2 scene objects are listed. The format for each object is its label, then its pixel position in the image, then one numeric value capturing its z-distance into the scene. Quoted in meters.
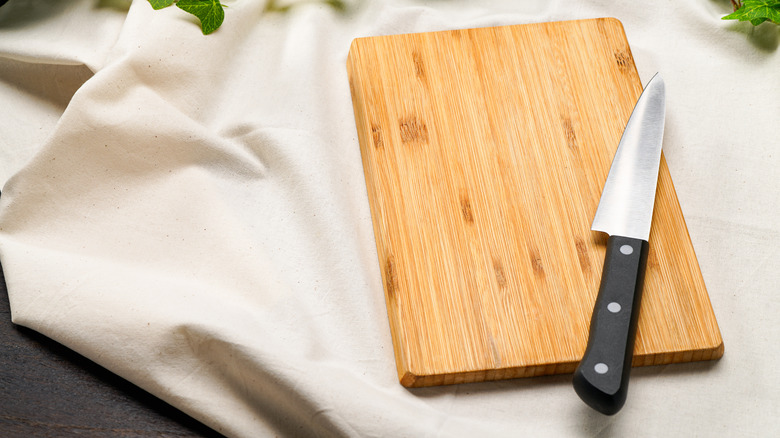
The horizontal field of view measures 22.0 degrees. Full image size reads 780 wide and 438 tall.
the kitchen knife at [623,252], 1.28
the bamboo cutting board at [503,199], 1.33
